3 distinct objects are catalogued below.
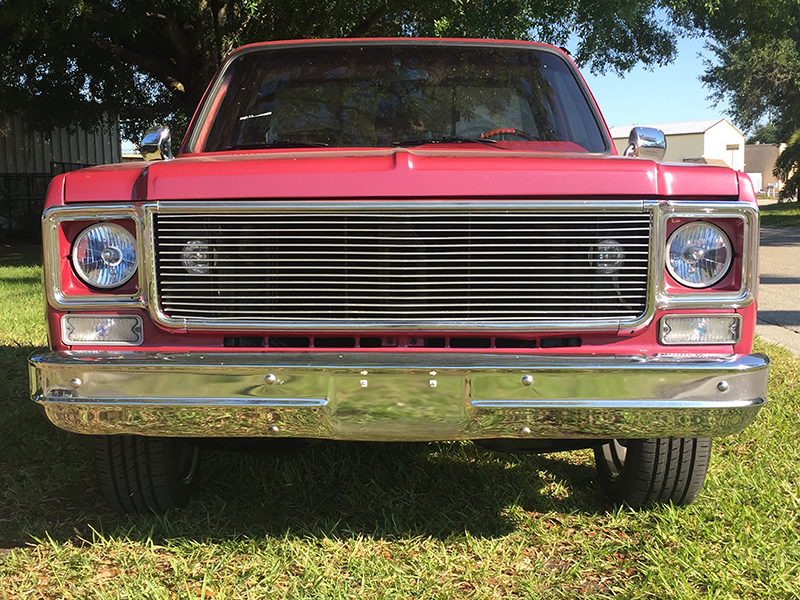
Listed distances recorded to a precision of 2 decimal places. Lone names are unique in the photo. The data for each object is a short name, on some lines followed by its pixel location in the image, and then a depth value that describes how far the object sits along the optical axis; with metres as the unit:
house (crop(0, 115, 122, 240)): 18.67
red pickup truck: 2.39
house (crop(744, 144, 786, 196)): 72.94
